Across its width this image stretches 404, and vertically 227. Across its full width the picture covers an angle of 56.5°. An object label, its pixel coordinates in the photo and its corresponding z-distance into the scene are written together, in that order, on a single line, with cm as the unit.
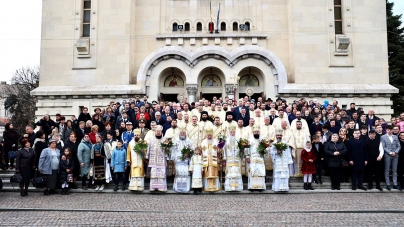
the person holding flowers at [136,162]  1129
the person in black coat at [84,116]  1434
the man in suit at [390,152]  1146
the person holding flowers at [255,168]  1125
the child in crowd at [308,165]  1135
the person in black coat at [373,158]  1153
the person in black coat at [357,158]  1140
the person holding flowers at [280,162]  1123
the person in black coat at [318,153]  1172
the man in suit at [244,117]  1355
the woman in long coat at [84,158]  1148
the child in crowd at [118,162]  1138
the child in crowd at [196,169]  1114
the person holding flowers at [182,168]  1127
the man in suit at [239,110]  1389
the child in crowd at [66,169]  1119
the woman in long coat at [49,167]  1101
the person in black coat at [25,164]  1095
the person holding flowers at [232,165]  1129
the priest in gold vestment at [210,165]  1130
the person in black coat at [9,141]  1357
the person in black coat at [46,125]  1360
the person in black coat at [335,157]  1136
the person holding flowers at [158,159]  1123
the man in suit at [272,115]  1377
